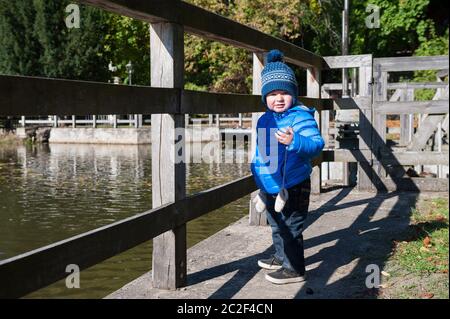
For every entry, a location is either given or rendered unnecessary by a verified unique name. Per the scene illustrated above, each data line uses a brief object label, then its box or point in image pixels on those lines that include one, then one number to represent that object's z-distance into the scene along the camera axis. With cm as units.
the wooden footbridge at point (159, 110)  237
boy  383
